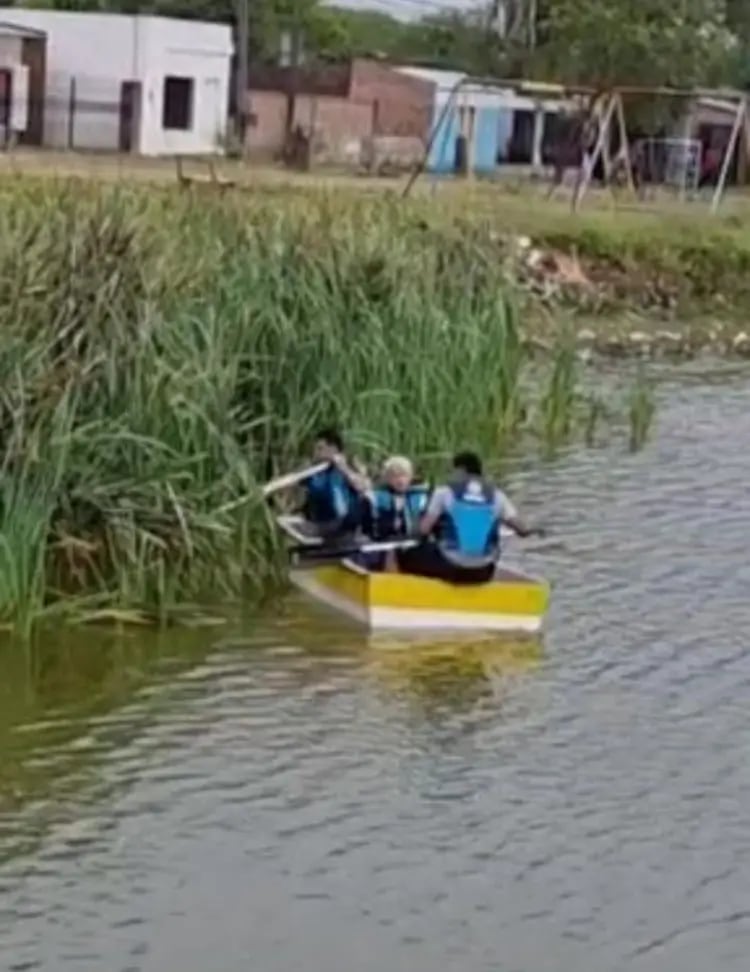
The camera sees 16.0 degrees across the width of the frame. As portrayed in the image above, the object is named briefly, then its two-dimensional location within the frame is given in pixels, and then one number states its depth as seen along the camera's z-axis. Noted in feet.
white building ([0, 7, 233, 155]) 206.90
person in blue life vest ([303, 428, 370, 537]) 68.80
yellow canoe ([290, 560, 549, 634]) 65.67
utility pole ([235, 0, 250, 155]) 214.07
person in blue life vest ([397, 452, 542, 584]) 65.31
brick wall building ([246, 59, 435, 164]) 224.33
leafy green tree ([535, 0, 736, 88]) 225.35
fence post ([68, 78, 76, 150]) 204.01
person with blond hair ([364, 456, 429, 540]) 67.92
